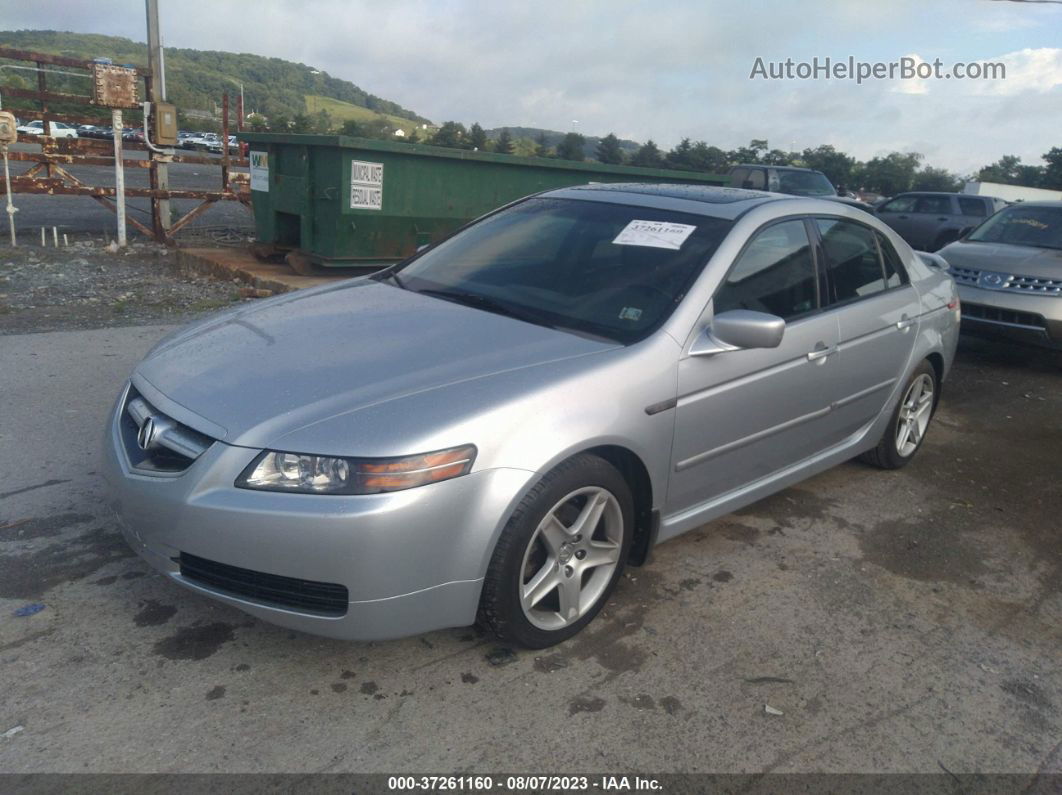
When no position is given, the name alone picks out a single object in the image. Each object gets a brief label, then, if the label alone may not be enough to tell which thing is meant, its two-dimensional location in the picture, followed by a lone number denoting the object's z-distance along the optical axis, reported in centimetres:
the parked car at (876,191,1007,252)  1723
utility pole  1177
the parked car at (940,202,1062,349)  763
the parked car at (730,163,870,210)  1719
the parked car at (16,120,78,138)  3646
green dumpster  882
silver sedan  265
